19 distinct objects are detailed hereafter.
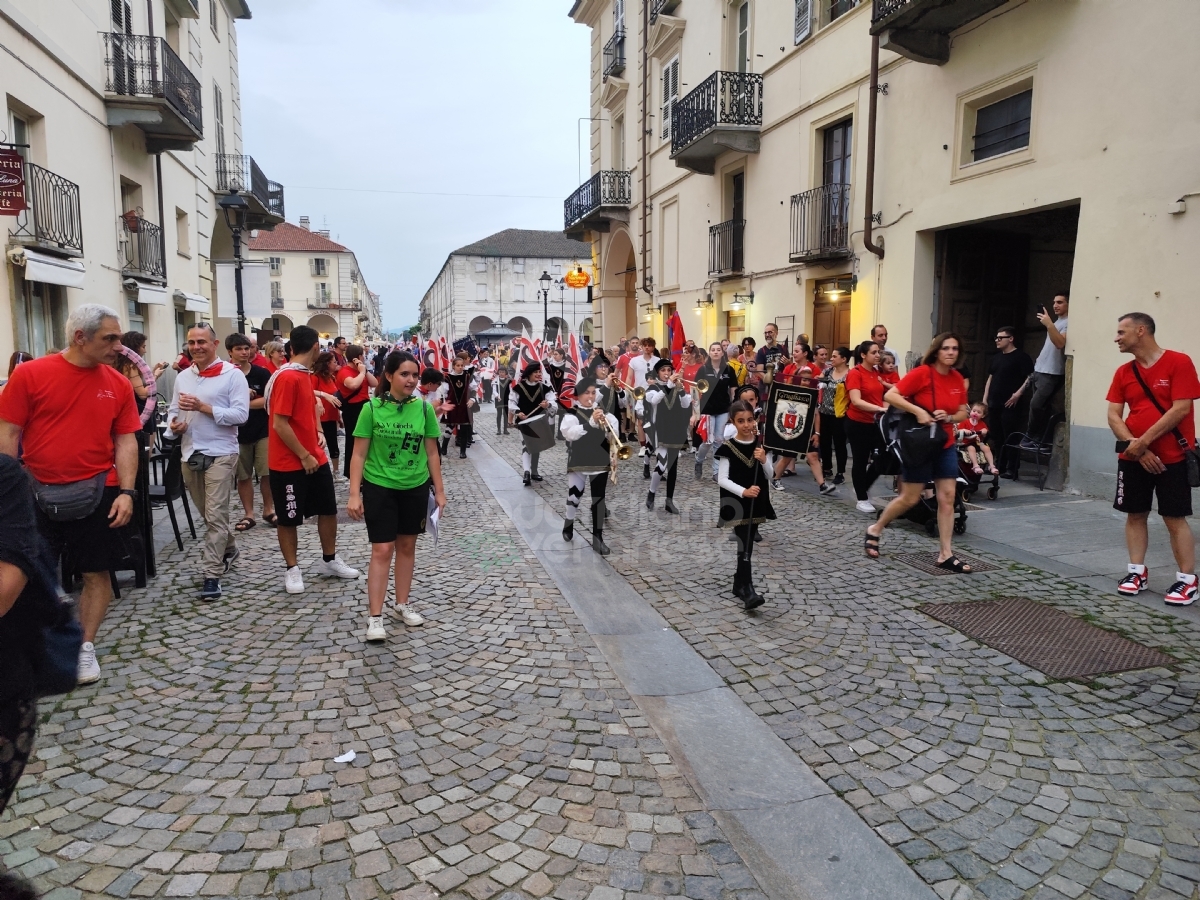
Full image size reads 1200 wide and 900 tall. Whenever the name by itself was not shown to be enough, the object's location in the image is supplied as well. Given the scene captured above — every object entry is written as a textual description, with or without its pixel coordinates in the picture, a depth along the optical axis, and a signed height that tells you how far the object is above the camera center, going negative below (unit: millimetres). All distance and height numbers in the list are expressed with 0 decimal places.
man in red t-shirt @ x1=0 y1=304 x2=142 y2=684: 3968 -444
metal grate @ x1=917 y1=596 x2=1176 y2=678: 4383 -1734
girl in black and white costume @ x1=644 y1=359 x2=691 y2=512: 8352 -707
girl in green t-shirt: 4750 -723
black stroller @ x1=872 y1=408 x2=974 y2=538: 7367 -1275
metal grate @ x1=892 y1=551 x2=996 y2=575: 6196 -1712
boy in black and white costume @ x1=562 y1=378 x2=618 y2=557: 6977 -831
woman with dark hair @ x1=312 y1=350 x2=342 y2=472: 8234 -393
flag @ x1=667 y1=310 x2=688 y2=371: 12936 +321
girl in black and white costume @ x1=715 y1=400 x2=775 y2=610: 5410 -893
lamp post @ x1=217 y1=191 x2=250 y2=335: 13219 +2376
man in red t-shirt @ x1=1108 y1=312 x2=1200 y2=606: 5258 -548
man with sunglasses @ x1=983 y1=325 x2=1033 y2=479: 10000 -459
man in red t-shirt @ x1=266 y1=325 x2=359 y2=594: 5566 -741
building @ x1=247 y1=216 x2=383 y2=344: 61531 +6017
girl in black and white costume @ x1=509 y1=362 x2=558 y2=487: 10078 -556
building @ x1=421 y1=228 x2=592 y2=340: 69562 +6554
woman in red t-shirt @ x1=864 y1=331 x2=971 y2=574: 6195 -422
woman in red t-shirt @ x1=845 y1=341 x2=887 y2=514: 8078 -638
